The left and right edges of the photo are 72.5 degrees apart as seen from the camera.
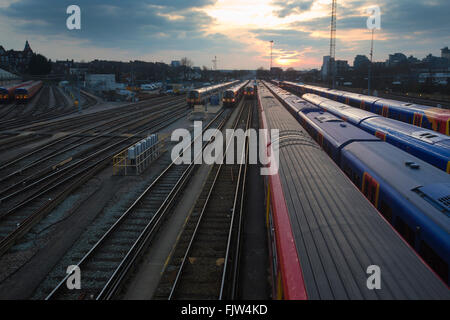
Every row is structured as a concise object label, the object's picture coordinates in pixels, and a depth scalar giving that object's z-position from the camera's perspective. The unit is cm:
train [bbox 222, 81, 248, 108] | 4866
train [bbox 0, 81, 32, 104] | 5072
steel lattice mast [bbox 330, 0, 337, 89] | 6810
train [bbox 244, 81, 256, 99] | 6456
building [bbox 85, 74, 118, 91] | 8188
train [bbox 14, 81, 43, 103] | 5047
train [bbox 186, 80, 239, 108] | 4888
